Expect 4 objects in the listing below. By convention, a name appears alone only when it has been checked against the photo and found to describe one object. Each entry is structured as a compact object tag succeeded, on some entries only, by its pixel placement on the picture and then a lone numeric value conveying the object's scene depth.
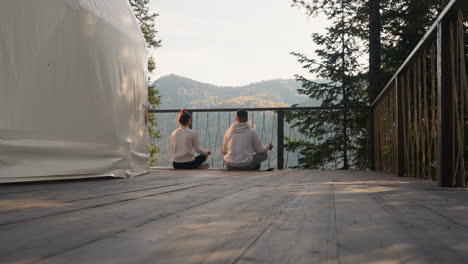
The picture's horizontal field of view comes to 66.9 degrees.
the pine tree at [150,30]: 17.06
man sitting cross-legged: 4.43
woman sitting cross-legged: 4.55
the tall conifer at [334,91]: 8.20
